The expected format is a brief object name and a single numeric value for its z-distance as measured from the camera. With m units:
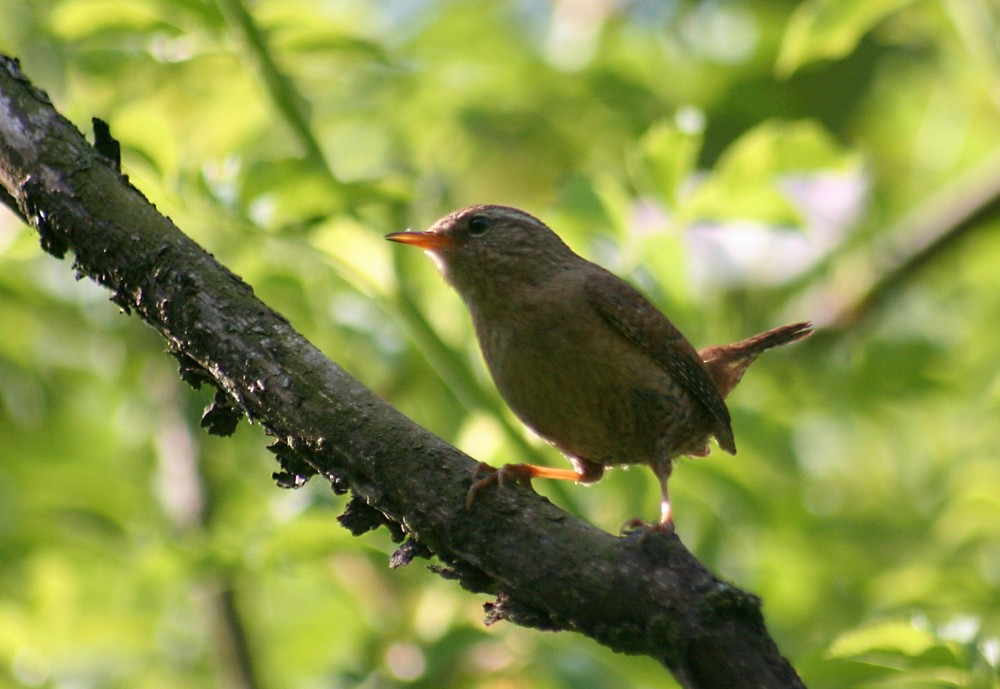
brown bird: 7.08
